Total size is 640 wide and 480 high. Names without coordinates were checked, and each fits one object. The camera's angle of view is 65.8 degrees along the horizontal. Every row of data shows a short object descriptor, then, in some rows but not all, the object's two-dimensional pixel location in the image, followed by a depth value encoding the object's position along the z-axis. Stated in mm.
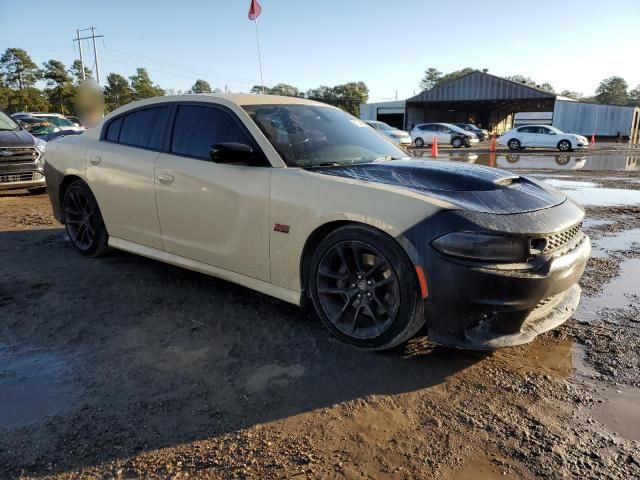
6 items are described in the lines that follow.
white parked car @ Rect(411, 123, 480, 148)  31578
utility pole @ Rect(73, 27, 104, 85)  54569
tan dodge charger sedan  2705
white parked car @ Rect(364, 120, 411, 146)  27352
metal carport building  47125
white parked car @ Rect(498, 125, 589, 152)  27391
